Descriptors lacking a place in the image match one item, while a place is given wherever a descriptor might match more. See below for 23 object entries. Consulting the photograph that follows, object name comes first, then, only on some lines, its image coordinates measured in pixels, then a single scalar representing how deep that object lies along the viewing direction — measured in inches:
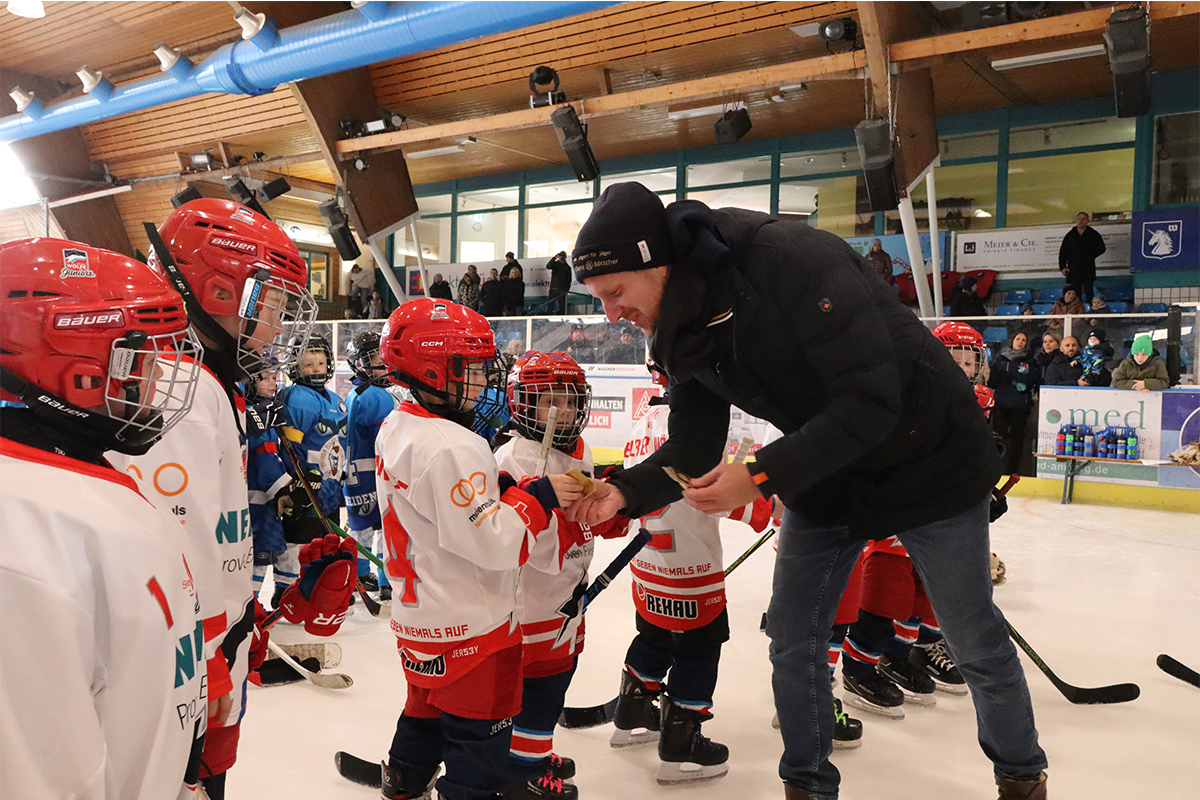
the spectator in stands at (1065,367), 296.2
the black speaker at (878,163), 293.0
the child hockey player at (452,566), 70.7
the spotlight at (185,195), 470.3
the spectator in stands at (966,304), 382.0
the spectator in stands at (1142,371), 273.4
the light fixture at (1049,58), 348.5
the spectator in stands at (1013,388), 310.3
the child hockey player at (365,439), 168.7
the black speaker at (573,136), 345.7
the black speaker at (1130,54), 248.1
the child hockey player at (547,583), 87.0
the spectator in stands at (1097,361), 290.0
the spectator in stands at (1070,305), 354.0
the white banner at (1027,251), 418.6
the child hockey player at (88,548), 29.8
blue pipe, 265.6
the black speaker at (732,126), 396.5
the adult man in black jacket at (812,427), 59.3
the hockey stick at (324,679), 118.5
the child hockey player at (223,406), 55.0
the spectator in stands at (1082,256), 393.7
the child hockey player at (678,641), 95.4
